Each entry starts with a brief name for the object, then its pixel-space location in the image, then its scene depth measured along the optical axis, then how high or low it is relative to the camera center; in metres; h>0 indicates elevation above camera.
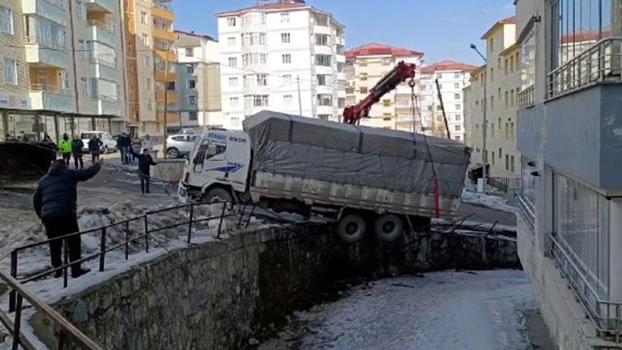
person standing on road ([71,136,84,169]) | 27.57 -0.89
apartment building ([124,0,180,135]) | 59.91 +6.51
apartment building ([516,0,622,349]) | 6.72 -0.66
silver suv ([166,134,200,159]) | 40.44 -1.15
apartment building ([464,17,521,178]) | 44.72 +1.42
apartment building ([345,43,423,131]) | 105.31 +6.10
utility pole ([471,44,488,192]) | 36.77 -1.29
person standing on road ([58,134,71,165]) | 26.18 -0.69
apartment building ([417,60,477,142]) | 115.38 +5.46
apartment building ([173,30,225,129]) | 80.06 +5.66
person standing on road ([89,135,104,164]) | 30.56 -0.91
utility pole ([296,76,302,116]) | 77.44 +2.76
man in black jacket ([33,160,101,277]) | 8.66 -0.98
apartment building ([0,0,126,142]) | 33.81 +3.84
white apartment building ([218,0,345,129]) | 78.75 +7.73
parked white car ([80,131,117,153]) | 41.66 -0.66
